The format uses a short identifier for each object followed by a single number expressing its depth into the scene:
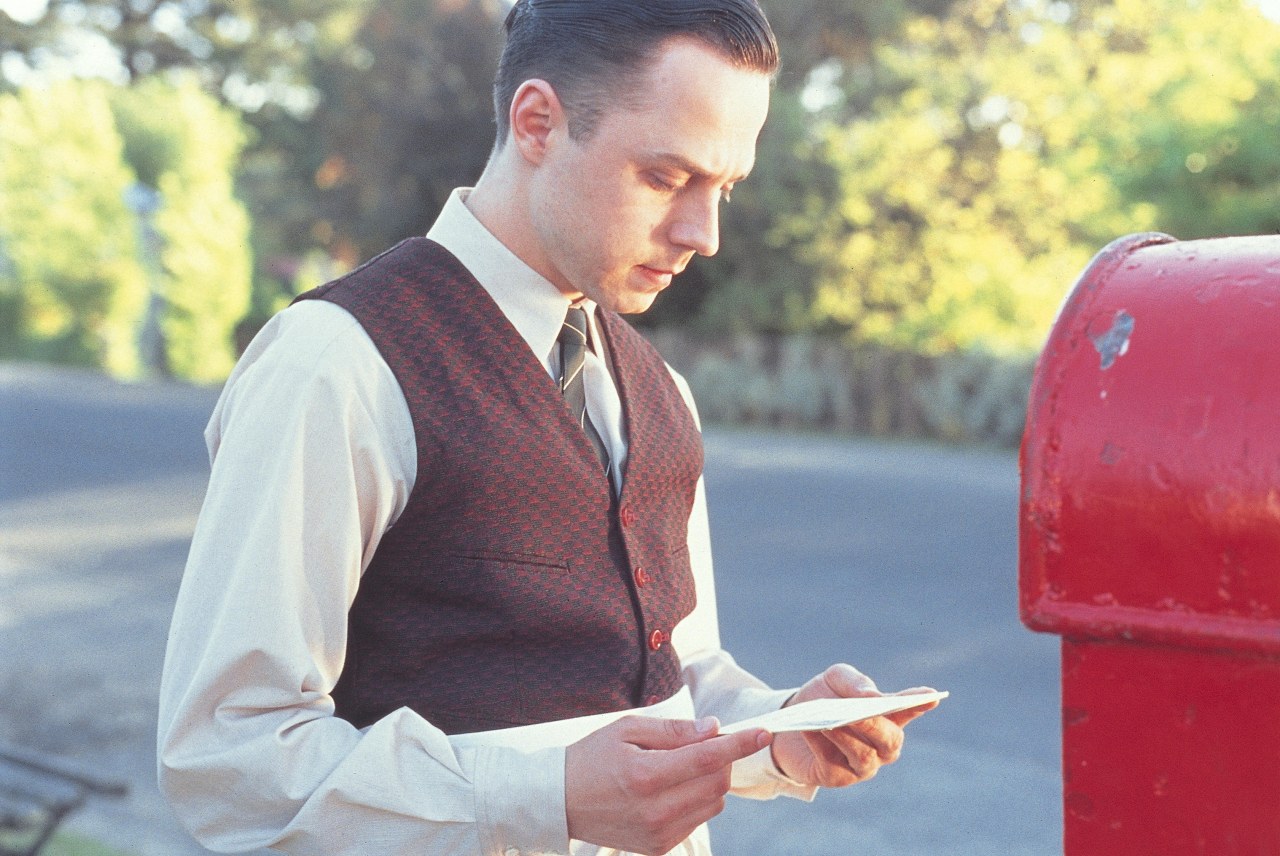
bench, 3.25
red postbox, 0.95
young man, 1.32
